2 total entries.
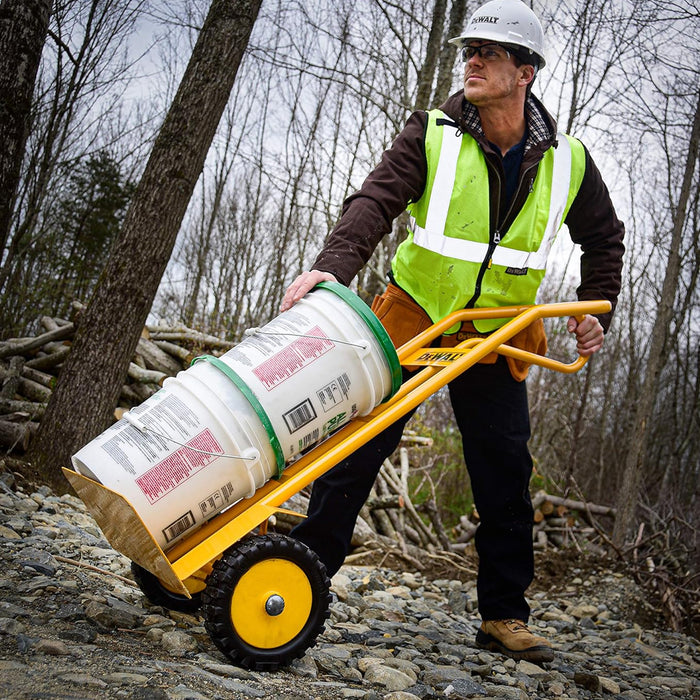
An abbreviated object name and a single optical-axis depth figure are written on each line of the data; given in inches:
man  107.1
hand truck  78.2
